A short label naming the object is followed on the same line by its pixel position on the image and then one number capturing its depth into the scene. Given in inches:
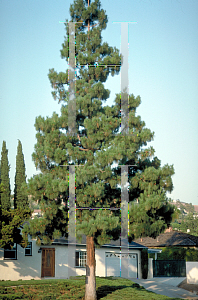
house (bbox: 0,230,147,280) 832.9
